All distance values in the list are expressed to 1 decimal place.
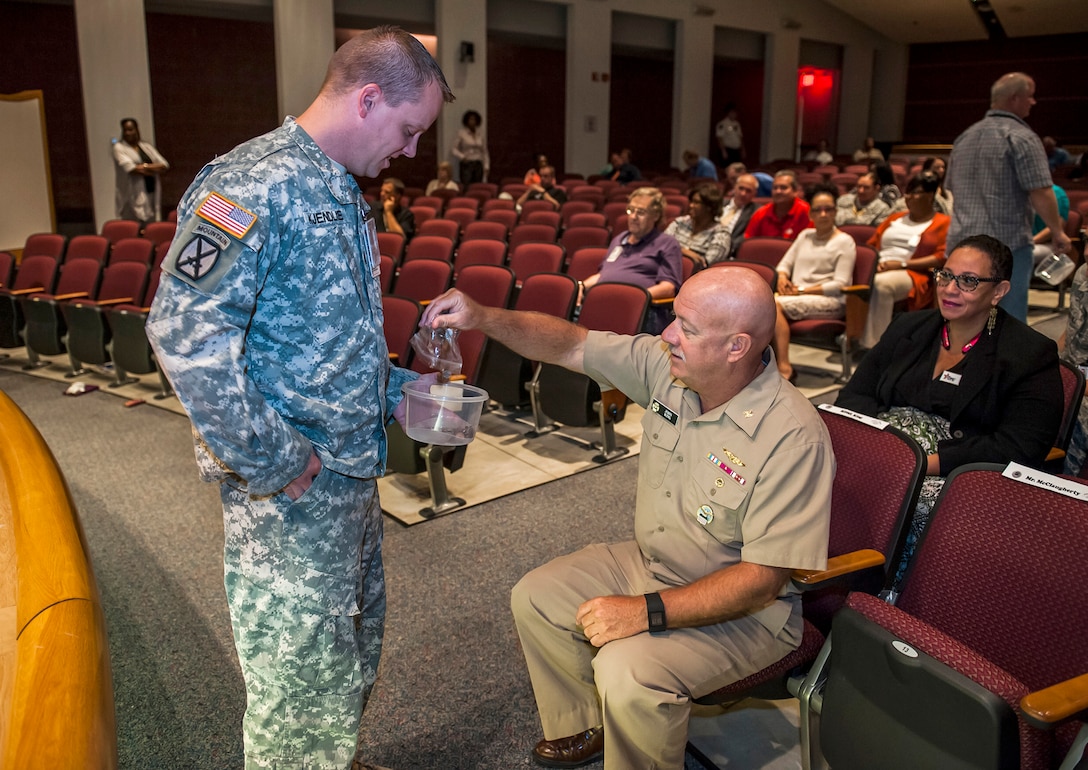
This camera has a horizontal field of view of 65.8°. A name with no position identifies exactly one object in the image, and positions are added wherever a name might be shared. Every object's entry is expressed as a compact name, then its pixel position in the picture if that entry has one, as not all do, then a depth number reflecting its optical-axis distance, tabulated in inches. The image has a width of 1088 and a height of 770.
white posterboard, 353.4
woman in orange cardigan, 191.5
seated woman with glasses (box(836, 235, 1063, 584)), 86.7
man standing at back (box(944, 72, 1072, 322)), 139.3
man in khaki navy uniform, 61.7
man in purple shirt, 176.9
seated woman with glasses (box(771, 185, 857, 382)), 186.2
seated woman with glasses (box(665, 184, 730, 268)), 210.8
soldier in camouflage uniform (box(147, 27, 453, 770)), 49.1
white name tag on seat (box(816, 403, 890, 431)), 73.7
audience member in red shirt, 228.2
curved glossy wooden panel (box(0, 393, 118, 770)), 26.9
